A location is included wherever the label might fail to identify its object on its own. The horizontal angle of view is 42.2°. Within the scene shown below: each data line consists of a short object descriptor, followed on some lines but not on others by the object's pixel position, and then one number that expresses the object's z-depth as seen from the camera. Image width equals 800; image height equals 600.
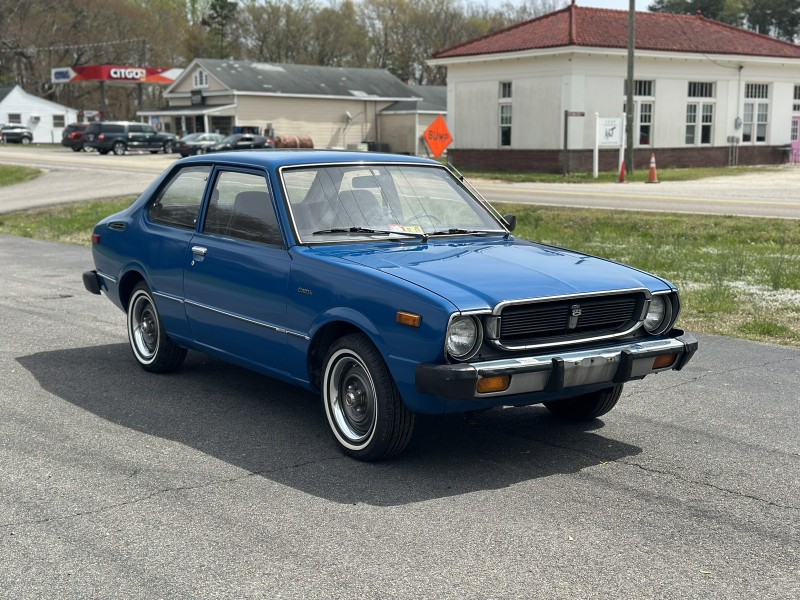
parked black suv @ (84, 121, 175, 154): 55.38
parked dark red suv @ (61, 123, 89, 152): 57.47
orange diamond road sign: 24.61
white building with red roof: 39.50
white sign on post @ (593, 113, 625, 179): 37.00
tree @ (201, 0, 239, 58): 101.19
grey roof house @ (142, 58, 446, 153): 64.50
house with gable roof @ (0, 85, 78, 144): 82.56
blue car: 5.11
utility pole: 34.41
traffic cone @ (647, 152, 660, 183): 32.04
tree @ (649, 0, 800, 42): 87.75
